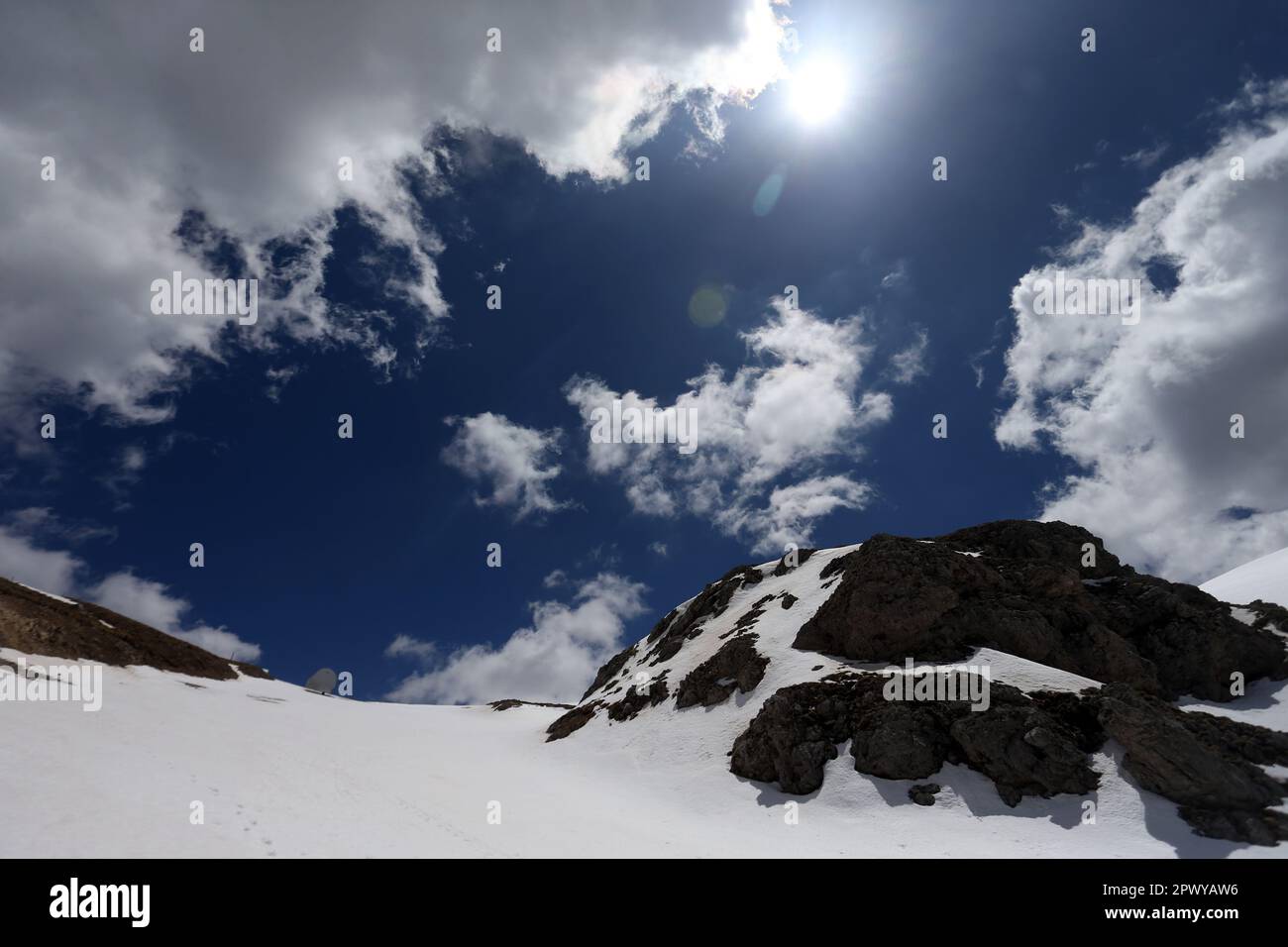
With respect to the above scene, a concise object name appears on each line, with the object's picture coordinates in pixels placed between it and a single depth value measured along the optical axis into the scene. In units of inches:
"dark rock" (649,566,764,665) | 2315.1
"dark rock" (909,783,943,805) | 933.2
